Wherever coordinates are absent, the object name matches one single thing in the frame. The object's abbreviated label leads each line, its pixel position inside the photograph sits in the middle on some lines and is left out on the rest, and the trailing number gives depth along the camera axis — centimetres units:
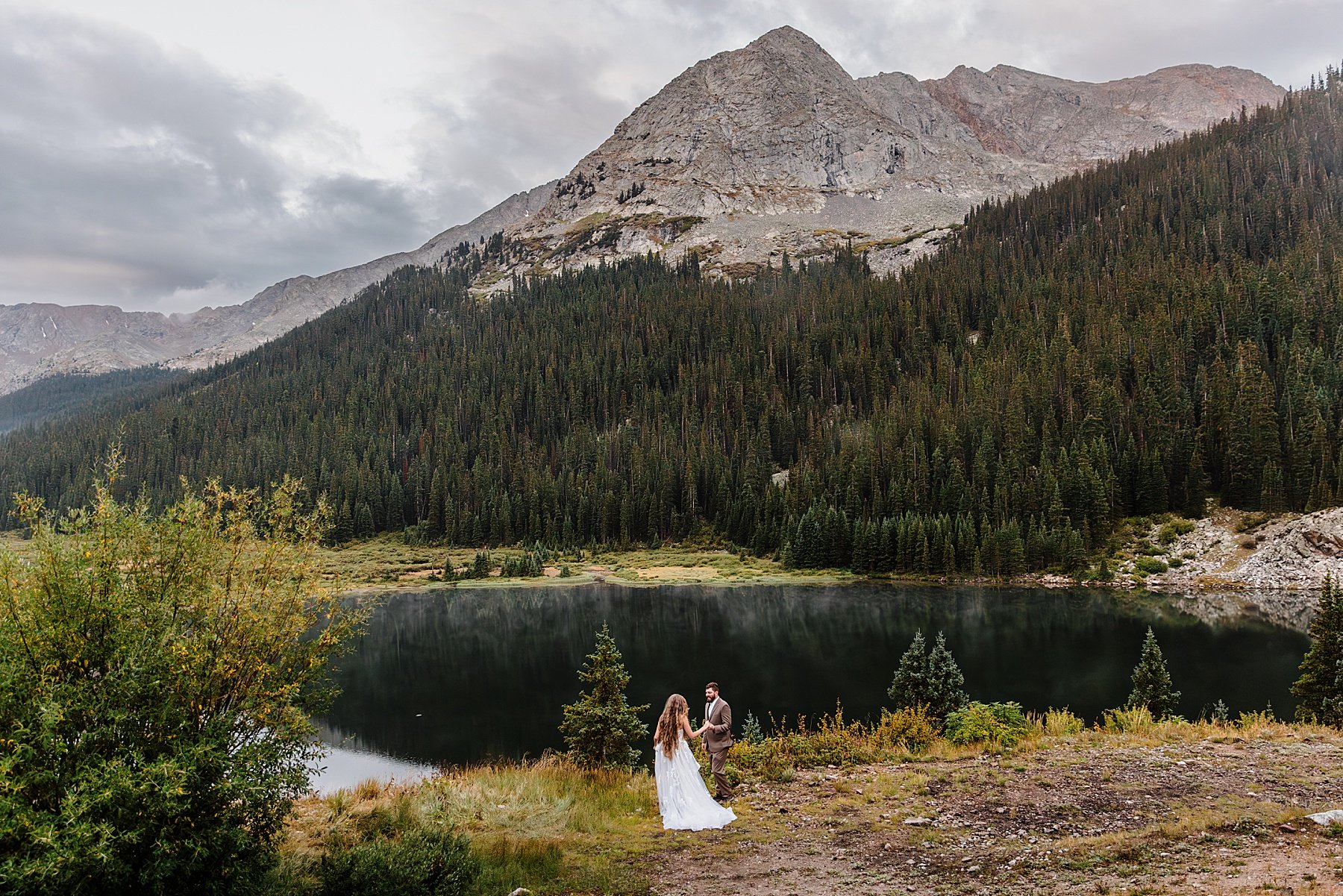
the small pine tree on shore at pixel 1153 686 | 2538
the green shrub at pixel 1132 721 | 1866
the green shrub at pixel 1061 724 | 1867
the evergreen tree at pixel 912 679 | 2477
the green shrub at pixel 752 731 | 2243
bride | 1334
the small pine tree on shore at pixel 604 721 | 1856
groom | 1473
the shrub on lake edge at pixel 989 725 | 1798
